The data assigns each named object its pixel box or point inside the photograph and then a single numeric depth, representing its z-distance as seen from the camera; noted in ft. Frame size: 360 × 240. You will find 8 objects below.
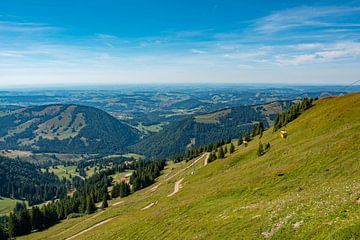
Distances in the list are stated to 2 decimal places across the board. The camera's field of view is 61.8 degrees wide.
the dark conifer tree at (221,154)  367.08
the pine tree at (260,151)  276.37
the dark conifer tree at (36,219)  363.15
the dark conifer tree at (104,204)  375.86
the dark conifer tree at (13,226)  345.57
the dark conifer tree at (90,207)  367.66
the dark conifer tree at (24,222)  354.04
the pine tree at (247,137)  434.47
